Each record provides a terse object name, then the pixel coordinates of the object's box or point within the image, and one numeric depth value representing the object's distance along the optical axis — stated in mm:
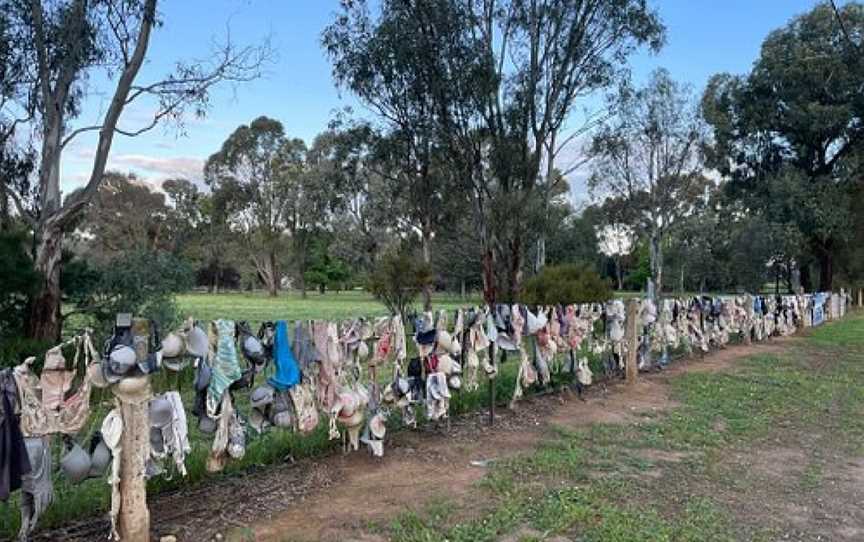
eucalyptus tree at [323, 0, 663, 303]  16203
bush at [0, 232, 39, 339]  9273
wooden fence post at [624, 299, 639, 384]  8336
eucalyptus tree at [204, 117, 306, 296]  46375
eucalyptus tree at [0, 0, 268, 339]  10773
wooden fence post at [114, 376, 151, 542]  3133
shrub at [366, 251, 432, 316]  19047
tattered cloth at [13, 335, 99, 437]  2924
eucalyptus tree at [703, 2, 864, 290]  23453
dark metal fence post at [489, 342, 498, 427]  5934
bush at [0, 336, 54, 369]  8305
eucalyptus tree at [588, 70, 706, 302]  29000
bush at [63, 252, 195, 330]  11289
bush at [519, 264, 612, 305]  13141
